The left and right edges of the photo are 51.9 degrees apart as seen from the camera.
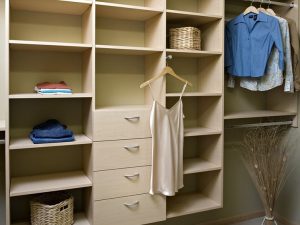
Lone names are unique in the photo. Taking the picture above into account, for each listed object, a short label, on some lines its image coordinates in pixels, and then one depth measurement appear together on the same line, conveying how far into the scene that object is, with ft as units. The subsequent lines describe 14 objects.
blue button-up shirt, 8.67
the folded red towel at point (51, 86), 6.82
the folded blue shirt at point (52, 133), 6.70
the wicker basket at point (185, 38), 8.09
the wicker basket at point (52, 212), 6.80
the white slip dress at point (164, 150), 7.48
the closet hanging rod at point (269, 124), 9.13
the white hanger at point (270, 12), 9.13
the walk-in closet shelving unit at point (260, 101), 9.80
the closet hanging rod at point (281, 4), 9.53
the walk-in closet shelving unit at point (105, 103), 7.04
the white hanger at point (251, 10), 8.90
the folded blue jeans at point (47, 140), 6.61
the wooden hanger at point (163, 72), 7.57
